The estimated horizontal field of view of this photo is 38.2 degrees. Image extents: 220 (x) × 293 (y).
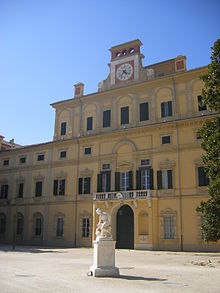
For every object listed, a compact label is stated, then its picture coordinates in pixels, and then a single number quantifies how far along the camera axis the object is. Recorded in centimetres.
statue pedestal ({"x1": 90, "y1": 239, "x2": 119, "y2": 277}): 1149
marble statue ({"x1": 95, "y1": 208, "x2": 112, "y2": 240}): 1228
